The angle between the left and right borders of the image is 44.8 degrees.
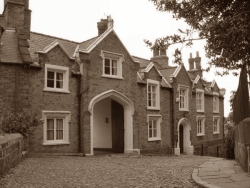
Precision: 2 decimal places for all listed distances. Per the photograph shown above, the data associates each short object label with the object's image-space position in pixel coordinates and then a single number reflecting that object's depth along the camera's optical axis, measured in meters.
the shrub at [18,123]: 13.38
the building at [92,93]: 16.05
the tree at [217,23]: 9.77
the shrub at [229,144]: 13.47
